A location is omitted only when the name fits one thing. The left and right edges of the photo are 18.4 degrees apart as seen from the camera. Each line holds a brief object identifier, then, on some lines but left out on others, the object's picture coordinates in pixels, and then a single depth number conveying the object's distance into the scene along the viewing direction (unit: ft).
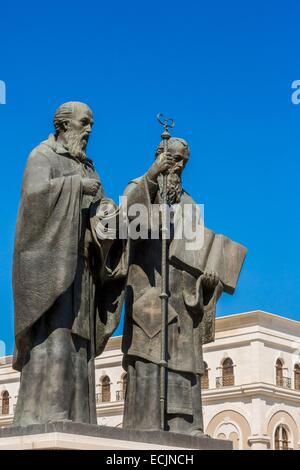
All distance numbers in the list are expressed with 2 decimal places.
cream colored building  146.61
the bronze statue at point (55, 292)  28.07
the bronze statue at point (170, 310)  31.68
